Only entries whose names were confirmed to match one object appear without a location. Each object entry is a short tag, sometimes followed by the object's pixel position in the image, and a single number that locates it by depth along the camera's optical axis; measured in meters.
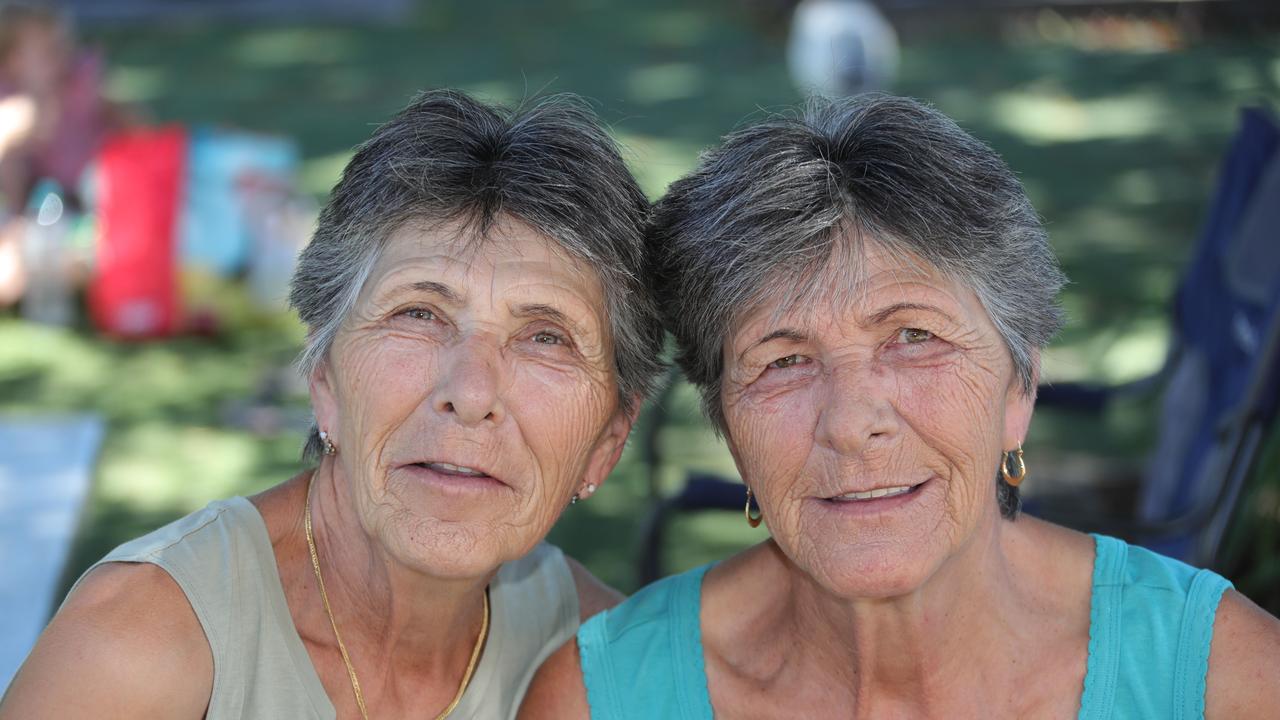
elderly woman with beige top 2.31
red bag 6.66
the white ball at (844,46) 8.48
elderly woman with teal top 2.26
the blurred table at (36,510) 4.17
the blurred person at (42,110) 7.26
